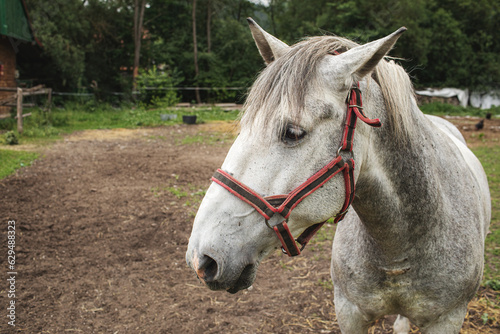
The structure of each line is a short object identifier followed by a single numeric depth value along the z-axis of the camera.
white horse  1.28
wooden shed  15.10
